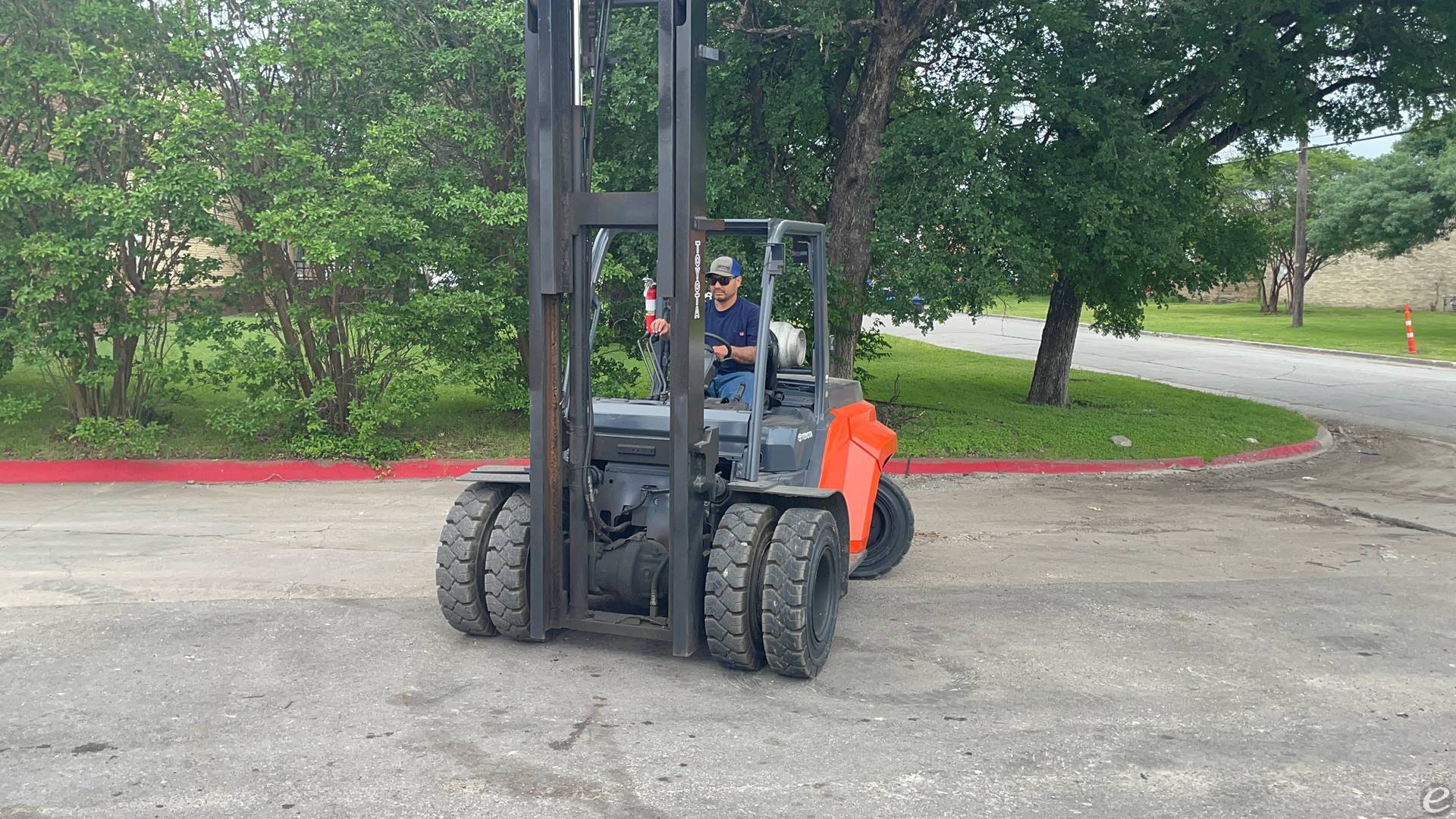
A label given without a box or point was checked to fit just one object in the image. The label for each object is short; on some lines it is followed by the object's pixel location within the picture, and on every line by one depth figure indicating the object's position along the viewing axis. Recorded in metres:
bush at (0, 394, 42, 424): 11.55
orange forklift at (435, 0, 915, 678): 6.04
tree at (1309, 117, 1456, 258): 40.38
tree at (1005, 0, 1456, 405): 13.56
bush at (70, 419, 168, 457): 11.82
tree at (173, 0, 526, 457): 11.66
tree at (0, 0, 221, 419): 11.17
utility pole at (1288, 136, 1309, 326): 42.00
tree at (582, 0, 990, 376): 13.05
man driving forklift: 7.34
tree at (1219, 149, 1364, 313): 49.12
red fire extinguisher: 6.32
